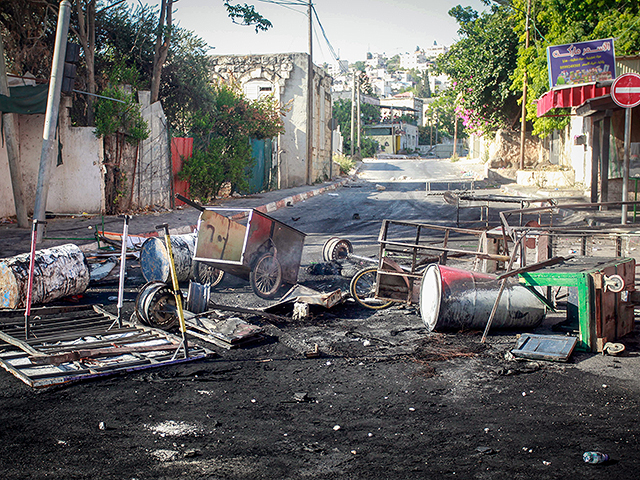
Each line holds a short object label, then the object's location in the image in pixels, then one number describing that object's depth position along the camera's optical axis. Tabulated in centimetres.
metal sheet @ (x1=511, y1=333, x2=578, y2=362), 482
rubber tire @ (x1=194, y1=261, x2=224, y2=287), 786
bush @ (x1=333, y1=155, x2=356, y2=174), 3806
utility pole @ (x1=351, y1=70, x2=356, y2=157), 4791
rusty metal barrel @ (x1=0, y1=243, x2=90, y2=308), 676
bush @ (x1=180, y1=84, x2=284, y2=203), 1775
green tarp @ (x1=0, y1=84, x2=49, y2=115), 1138
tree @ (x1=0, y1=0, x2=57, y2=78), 1351
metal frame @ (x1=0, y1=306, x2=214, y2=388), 453
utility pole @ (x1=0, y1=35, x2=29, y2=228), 1142
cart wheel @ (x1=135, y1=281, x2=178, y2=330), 584
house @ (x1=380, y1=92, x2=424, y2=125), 9176
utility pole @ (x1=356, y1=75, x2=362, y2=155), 4800
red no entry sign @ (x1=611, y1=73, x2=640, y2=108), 986
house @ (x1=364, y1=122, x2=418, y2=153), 7412
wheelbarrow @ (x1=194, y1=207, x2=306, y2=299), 715
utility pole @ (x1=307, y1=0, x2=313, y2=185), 2712
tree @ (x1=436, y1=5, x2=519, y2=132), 2894
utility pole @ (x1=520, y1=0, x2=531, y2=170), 2341
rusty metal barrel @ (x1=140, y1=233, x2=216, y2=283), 774
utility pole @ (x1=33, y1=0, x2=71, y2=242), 1045
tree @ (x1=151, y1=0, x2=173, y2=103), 1650
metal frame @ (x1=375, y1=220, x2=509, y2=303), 666
